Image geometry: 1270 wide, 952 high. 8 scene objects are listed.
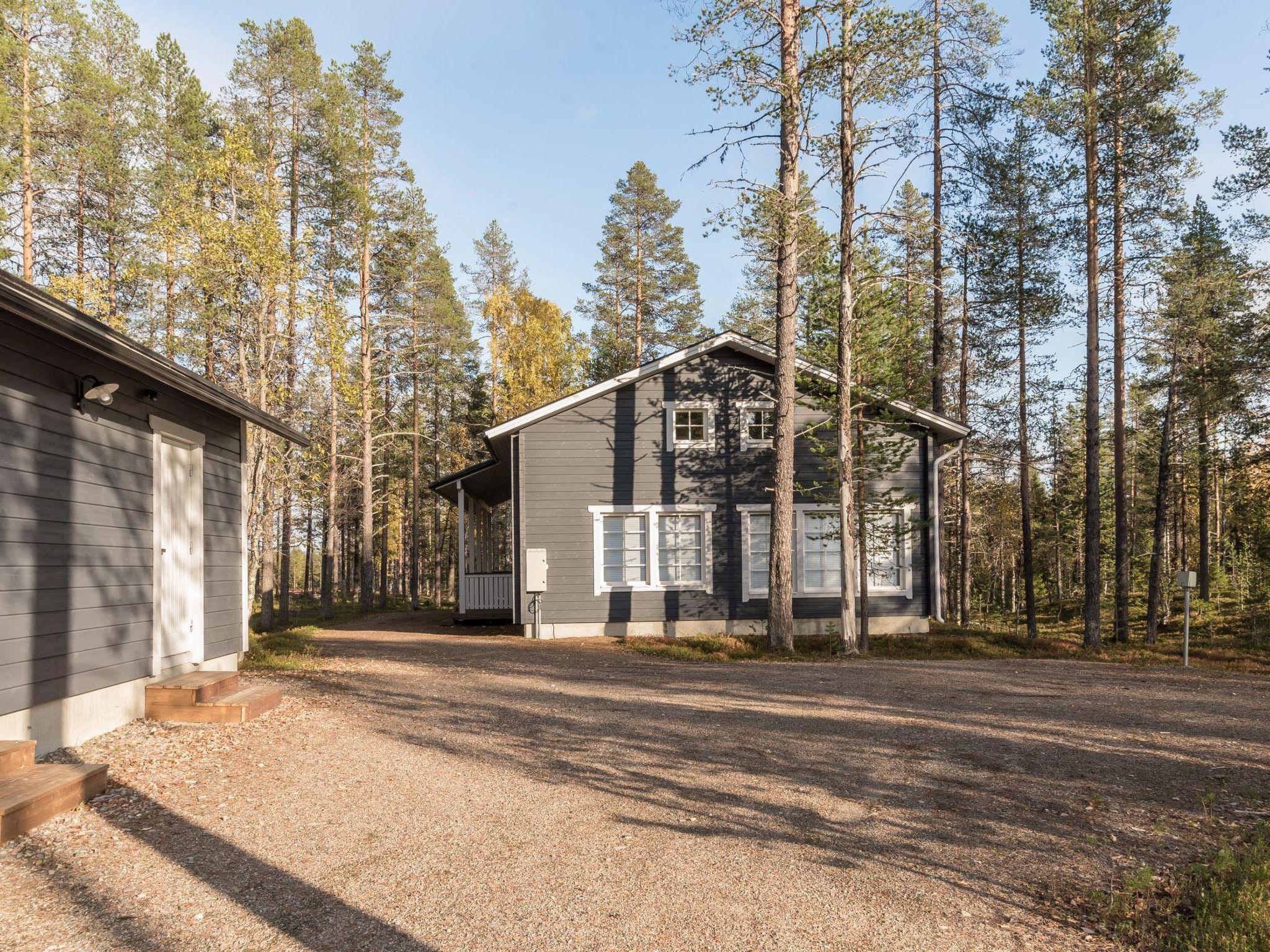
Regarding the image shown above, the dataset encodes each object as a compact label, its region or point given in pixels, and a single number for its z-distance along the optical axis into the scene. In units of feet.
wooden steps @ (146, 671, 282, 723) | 23.06
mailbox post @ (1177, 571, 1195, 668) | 43.86
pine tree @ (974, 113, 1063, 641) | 60.23
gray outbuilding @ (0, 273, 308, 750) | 17.90
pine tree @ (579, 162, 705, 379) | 106.42
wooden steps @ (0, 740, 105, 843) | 14.05
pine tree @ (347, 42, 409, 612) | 76.18
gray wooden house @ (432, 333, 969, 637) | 52.80
